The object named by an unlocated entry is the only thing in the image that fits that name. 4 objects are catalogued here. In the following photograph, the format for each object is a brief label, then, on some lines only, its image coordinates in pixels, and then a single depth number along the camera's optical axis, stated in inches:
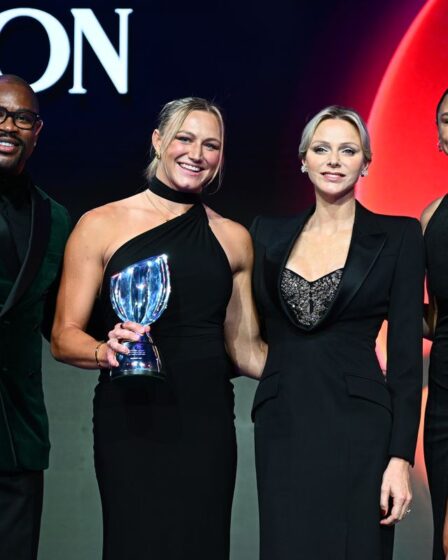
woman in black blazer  224.8
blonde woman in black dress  236.5
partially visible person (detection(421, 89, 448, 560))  242.4
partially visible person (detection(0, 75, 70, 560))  233.3
